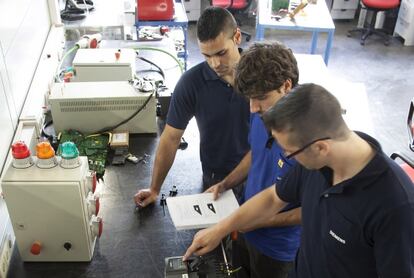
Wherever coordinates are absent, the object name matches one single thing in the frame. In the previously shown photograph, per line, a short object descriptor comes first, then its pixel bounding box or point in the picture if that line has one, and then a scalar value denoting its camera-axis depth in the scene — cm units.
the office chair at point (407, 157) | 221
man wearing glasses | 92
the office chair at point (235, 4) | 527
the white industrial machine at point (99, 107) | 201
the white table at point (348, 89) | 288
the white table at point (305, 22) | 372
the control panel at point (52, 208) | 136
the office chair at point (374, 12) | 510
